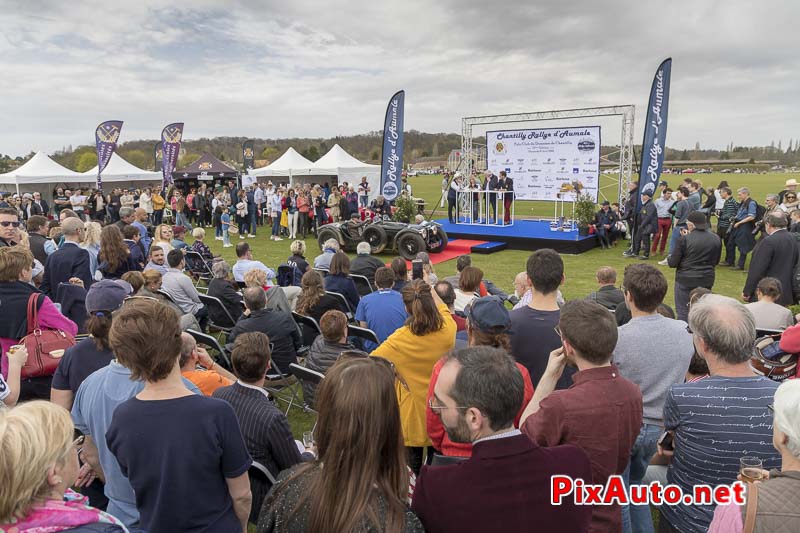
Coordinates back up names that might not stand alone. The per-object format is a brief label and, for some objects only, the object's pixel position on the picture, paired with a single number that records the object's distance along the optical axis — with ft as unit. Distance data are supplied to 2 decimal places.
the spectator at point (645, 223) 35.35
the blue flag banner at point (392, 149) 45.39
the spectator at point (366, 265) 22.84
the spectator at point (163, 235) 22.56
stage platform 39.91
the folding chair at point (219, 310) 17.49
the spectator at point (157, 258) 19.10
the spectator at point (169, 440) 5.61
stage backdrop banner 48.39
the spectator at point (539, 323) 8.85
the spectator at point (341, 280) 18.17
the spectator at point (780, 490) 4.15
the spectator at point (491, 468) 4.29
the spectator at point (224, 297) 17.94
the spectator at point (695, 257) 18.67
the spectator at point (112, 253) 17.90
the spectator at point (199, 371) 9.08
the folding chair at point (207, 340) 13.28
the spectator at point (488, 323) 8.32
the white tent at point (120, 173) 69.67
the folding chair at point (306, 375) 10.83
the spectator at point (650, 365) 7.98
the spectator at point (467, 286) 14.62
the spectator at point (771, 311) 12.86
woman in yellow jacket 9.23
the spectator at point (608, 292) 14.46
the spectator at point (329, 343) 11.39
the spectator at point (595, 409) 5.84
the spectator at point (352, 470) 4.13
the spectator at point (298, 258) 21.76
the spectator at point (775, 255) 18.69
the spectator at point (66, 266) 15.90
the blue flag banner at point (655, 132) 35.04
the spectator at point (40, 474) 3.73
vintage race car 36.99
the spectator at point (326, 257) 23.47
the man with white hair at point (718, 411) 6.15
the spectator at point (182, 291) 17.11
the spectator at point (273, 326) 13.43
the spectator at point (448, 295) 12.88
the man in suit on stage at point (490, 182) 47.47
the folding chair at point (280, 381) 13.76
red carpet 38.96
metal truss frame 44.27
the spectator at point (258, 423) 7.11
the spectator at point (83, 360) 8.16
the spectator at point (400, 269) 17.37
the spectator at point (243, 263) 20.97
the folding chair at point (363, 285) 21.86
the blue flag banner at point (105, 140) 61.36
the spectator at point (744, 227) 31.91
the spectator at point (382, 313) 13.83
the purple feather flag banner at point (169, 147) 63.05
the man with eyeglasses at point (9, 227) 16.69
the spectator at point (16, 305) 10.32
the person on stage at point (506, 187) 47.44
